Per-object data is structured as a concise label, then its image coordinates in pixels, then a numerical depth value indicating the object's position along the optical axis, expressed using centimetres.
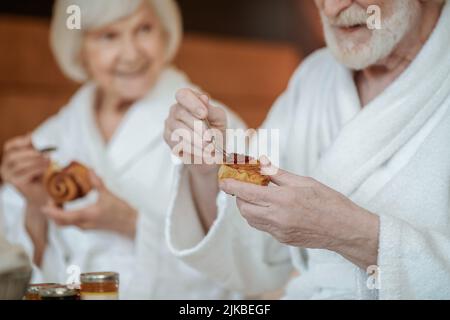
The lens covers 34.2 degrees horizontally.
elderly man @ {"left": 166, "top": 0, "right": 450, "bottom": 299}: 100
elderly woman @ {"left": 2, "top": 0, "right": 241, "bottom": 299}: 149
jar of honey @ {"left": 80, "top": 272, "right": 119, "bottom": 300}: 104
